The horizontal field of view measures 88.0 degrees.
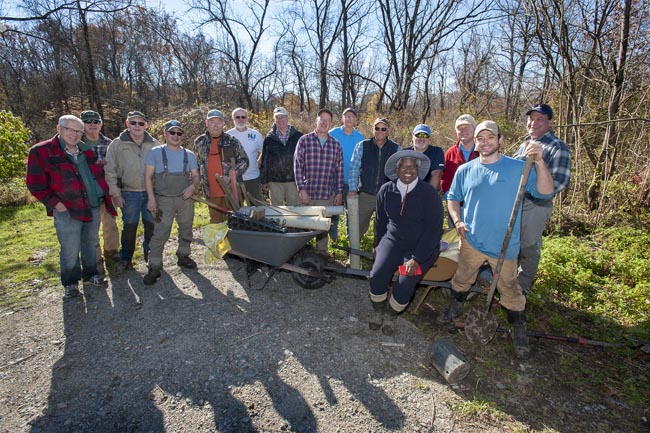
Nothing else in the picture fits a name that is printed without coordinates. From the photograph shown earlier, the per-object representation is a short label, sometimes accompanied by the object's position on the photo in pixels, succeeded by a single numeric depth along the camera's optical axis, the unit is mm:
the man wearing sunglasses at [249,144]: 5094
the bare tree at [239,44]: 21703
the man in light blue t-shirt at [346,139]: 4824
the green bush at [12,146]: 8758
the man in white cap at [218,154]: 4496
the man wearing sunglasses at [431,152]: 4094
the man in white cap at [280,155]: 4934
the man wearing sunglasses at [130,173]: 4180
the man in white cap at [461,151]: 3939
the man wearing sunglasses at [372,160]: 4297
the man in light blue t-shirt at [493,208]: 2754
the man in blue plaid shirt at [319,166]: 4496
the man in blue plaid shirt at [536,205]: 3139
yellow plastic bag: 3695
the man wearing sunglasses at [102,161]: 4176
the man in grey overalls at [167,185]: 4070
